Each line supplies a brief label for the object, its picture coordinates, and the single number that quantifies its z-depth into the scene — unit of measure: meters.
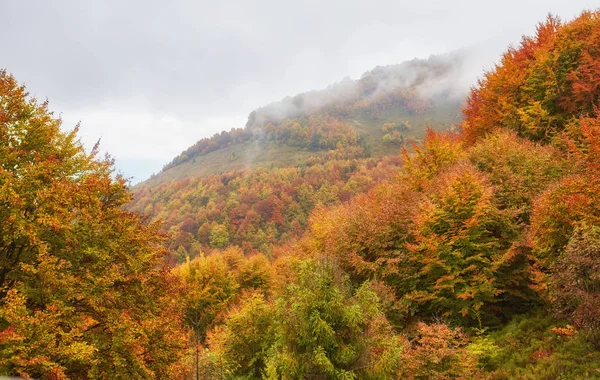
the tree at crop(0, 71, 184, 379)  11.12
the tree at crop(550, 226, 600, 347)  10.50
